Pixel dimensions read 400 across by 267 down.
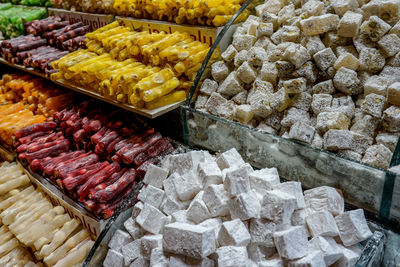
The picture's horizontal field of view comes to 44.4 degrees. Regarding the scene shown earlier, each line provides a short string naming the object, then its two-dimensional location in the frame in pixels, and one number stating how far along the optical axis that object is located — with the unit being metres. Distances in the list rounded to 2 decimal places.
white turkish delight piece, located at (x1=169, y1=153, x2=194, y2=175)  0.45
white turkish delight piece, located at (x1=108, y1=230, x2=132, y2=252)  0.43
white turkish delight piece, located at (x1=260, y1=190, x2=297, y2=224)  0.37
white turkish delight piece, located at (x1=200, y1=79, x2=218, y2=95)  0.51
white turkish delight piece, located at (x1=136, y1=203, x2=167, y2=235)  0.41
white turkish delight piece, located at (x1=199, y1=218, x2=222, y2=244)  0.39
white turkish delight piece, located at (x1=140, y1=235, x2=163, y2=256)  0.40
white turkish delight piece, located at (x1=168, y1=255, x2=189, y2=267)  0.37
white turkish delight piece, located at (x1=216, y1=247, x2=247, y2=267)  0.36
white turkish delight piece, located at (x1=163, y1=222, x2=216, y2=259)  0.36
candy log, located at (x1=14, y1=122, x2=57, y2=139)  0.65
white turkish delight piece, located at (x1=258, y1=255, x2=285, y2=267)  0.36
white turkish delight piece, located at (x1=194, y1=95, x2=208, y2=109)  0.51
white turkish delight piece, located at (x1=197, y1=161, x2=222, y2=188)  0.42
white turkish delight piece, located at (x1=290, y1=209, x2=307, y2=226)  0.38
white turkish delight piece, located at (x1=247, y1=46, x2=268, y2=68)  0.49
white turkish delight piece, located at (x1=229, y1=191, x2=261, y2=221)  0.37
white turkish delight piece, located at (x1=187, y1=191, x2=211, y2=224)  0.40
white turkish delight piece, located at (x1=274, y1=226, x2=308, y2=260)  0.35
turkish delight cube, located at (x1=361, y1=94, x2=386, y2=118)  0.40
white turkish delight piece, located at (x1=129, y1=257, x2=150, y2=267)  0.40
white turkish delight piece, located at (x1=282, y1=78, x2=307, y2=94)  0.44
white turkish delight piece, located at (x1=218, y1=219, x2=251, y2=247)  0.37
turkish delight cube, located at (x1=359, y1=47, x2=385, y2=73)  0.43
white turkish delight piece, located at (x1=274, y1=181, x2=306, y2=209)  0.38
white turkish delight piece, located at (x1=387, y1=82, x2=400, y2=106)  0.39
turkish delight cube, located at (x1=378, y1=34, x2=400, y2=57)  0.43
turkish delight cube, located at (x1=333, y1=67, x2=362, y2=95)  0.43
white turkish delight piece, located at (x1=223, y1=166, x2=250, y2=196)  0.39
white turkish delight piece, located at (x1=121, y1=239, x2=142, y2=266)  0.41
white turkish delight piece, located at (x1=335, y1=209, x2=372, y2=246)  0.36
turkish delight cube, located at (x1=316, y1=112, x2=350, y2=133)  0.41
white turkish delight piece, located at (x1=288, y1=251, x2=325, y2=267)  0.35
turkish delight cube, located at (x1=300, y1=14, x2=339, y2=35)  0.46
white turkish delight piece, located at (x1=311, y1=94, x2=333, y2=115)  0.43
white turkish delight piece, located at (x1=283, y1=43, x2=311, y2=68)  0.45
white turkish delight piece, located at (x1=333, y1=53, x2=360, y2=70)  0.43
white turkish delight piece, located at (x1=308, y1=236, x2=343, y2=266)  0.36
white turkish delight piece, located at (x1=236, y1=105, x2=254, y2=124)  0.46
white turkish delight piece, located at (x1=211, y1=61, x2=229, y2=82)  0.52
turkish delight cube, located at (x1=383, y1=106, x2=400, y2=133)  0.38
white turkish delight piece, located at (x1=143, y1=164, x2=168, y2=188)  0.46
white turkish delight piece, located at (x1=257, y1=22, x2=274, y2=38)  0.51
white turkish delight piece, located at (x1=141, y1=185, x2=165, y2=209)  0.44
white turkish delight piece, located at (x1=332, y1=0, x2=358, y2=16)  0.47
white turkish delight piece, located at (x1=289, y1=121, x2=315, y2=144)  0.40
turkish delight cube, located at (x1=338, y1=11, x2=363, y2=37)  0.44
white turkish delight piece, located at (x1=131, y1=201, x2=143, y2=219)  0.44
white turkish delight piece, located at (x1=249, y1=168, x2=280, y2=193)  0.40
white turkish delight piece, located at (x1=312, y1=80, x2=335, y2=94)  0.44
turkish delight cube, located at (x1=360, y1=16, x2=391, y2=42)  0.43
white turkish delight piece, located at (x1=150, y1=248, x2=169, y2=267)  0.38
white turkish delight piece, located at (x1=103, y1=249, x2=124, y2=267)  0.42
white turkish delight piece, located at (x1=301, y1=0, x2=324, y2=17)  0.48
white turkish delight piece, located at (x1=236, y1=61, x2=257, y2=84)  0.49
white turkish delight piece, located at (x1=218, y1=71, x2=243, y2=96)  0.50
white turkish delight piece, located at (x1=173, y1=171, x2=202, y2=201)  0.42
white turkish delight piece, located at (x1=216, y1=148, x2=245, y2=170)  0.43
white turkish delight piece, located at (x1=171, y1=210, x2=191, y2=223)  0.40
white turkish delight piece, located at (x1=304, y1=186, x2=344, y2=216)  0.38
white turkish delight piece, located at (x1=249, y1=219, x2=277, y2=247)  0.37
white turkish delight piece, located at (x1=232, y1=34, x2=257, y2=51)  0.52
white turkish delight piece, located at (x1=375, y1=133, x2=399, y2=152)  0.38
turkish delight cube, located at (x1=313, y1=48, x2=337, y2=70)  0.45
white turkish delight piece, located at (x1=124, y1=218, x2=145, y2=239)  0.43
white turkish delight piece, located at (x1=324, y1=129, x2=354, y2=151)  0.39
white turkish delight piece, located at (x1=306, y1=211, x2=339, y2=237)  0.37
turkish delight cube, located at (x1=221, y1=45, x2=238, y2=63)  0.52
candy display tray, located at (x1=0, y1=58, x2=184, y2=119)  0.52
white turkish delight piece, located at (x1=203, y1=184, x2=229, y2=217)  0.39
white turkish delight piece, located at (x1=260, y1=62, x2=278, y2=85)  0.47
